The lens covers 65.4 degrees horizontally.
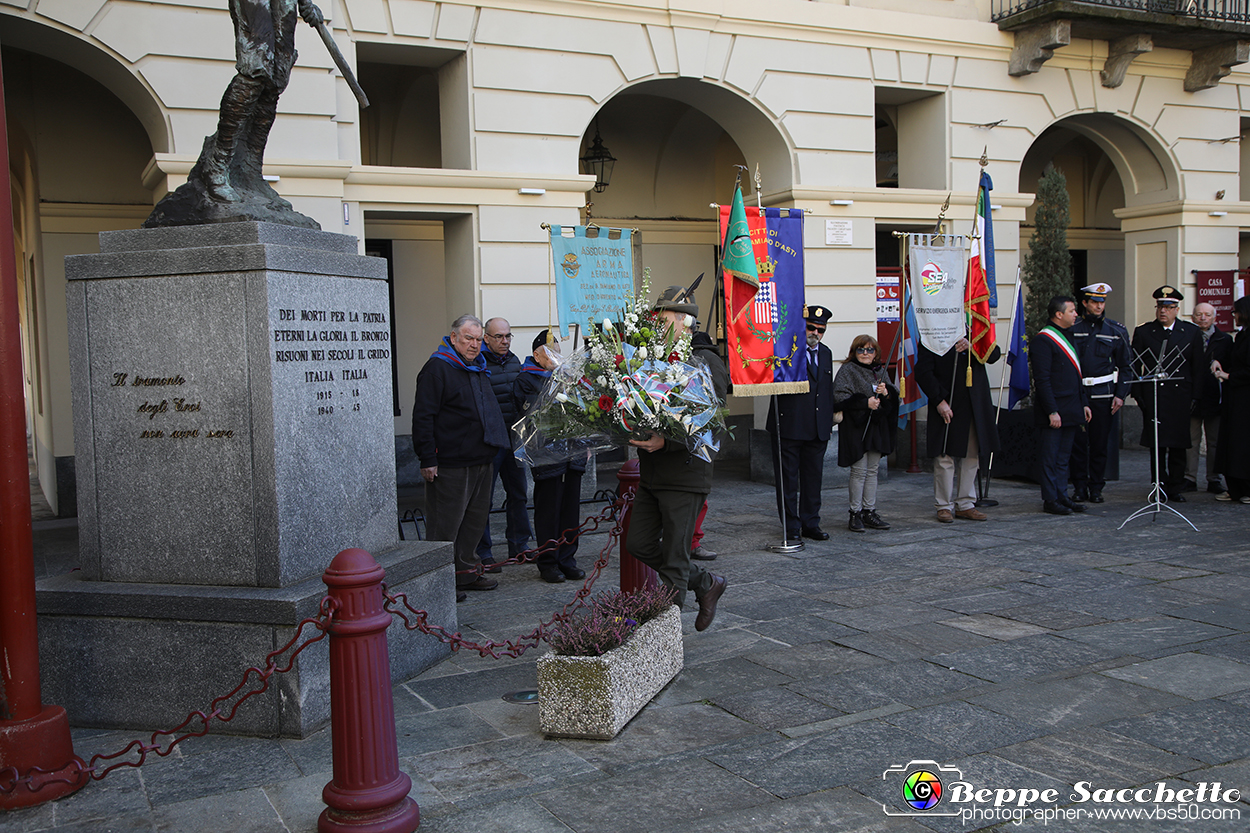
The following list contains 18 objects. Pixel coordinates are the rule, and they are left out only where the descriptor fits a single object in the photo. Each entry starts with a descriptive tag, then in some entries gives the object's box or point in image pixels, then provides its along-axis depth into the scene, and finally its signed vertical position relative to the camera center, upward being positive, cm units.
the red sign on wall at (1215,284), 1392 +79
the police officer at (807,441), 830 -76
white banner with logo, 945 +60
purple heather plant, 425 -120
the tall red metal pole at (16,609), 377 -92
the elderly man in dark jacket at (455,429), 680 -46
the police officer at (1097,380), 989 -38
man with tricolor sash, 934 -52
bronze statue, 477 +126
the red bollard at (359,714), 330 -119
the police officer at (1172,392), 1012 -54
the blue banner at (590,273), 974 +88
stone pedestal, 439 -47
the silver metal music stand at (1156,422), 858 -75
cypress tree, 1371 +122
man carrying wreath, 504 -76
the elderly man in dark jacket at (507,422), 757 -47
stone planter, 409 -142
